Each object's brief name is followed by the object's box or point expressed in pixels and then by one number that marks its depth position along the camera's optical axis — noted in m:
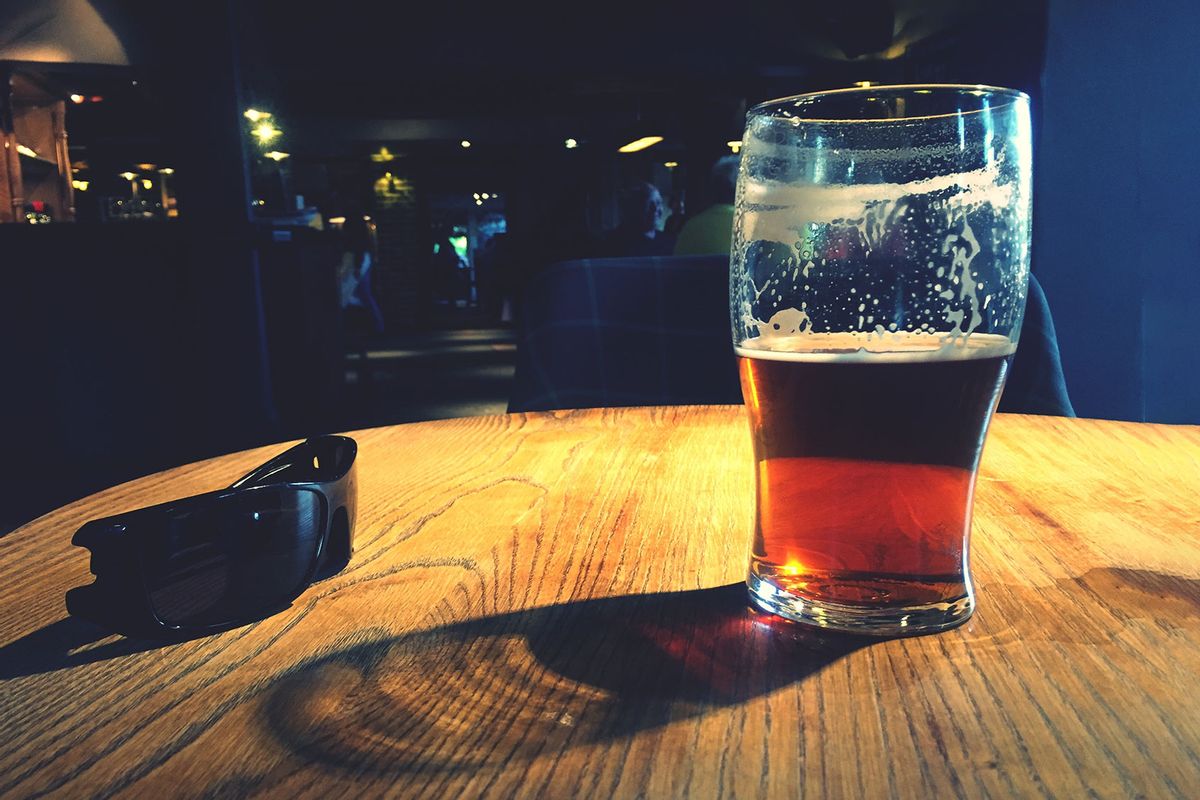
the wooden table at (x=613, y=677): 0.29
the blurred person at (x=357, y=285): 9.60
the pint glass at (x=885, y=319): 0.40
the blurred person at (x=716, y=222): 3.80
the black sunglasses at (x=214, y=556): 0.42
